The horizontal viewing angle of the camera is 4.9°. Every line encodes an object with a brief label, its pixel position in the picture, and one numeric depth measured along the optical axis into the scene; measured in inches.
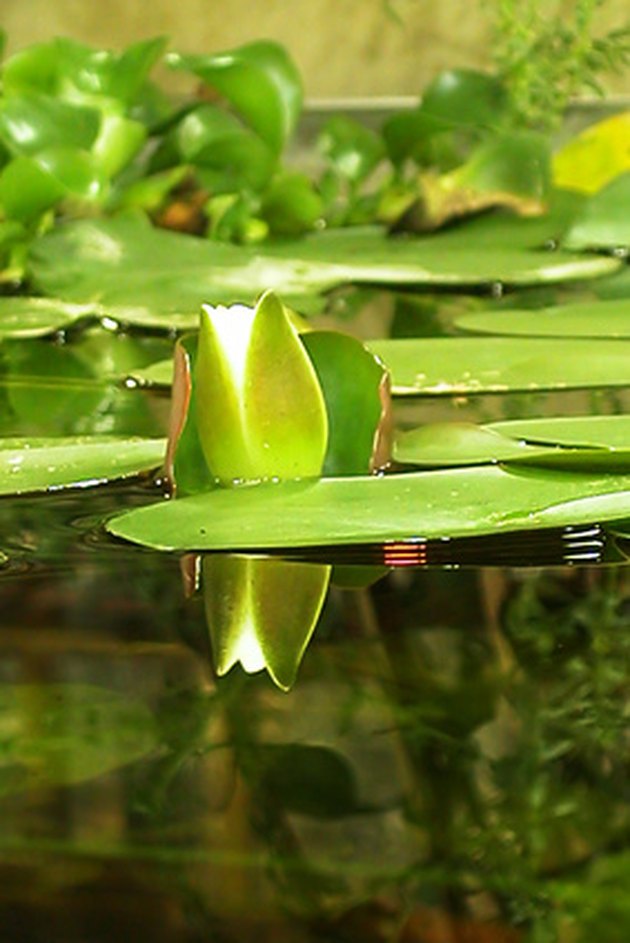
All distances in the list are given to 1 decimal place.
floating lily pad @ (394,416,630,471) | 86.0
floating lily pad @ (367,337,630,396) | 92.9
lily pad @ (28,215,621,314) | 104.2
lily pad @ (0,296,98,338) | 100.7
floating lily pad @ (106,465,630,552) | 84.2
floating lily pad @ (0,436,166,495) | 87.2
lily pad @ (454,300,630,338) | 97.0
